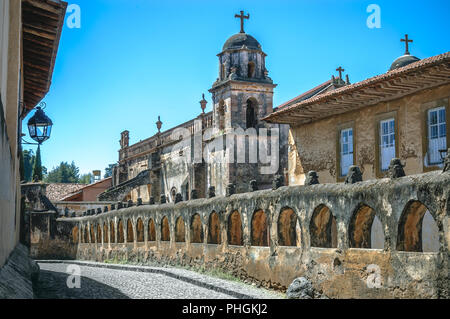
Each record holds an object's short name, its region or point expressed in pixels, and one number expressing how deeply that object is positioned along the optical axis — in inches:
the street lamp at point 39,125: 577.9
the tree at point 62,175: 4271.9
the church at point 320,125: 665.0
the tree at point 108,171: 4634.6
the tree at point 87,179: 4717.5
